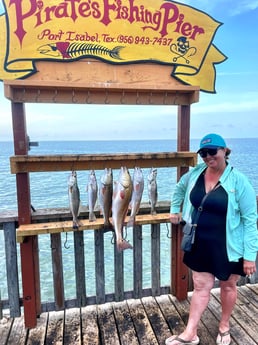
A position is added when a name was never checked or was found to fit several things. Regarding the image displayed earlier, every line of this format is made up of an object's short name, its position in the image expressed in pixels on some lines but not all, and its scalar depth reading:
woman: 1.62
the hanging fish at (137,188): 1.91
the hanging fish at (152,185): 2.00
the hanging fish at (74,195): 1.84
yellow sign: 1.84
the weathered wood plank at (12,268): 2.19
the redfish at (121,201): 1.84
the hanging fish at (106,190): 1.86
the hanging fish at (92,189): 1.87
